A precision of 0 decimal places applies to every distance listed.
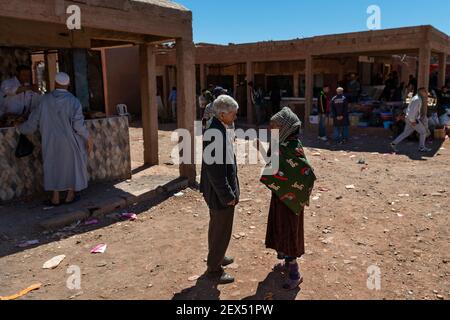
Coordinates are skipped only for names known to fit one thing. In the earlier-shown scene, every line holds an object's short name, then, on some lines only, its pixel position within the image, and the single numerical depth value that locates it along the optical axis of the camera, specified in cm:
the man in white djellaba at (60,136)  538
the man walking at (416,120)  971
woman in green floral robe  347
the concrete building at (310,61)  1180
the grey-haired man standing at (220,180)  342
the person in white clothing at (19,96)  605
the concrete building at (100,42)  542
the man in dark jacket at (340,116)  1140
